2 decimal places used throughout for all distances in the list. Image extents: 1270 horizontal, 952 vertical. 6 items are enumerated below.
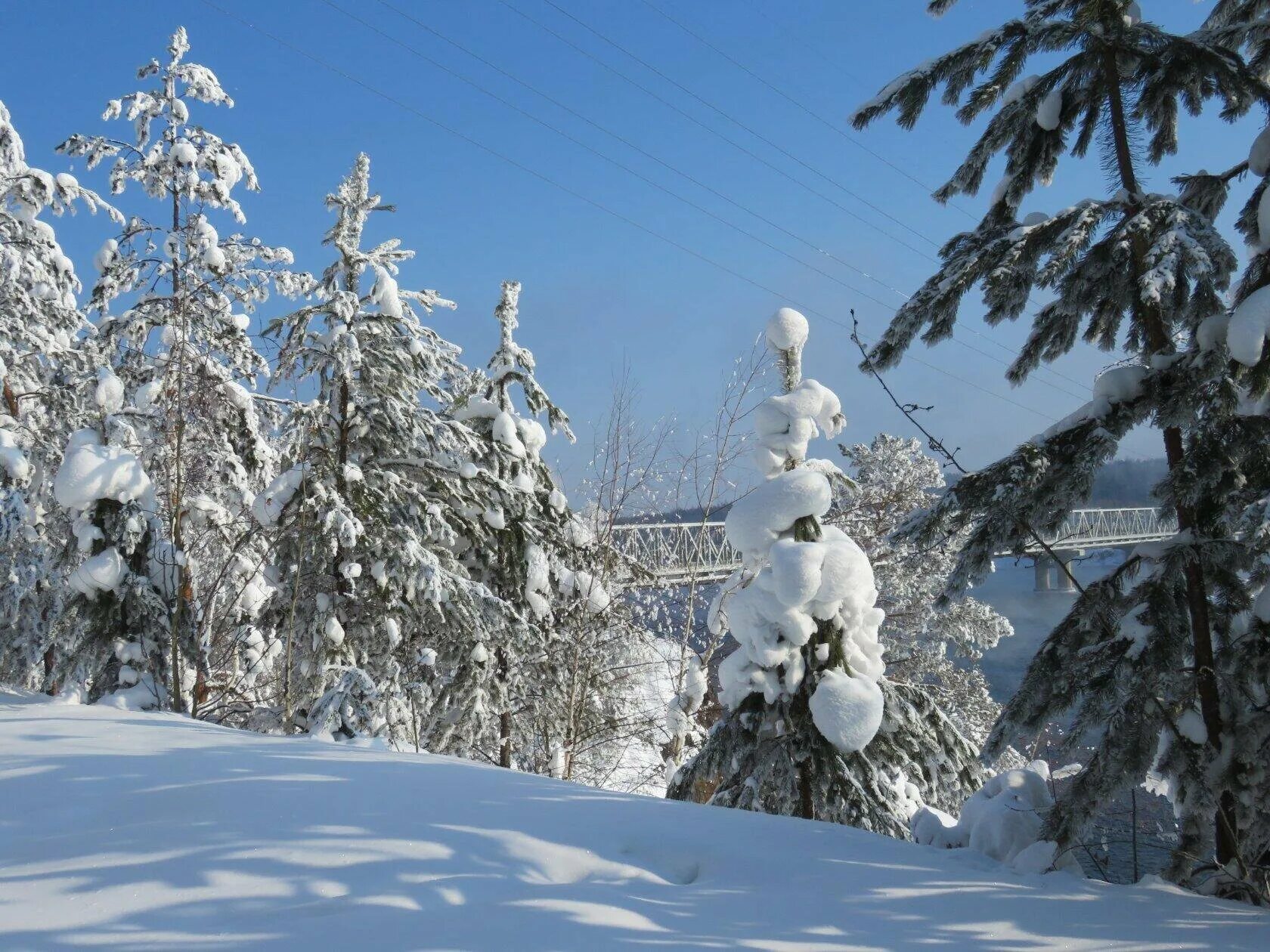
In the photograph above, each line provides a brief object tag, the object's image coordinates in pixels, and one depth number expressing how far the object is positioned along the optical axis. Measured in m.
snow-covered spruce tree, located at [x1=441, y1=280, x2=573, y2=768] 9.66
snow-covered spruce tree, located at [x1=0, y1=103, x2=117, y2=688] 10.44
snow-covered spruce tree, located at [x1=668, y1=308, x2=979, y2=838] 5.59
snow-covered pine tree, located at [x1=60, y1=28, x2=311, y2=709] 7.56
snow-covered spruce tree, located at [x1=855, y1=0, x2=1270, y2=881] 3.27
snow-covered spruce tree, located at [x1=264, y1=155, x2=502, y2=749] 8.23
